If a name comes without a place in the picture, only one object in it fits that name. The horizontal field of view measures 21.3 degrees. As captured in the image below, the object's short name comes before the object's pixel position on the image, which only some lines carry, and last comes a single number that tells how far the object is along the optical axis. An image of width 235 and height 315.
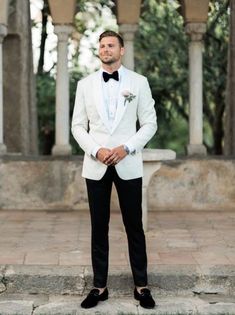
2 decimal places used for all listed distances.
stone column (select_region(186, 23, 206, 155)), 7.88
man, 3.92
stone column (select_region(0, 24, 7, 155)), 7.75
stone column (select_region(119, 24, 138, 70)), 7.80
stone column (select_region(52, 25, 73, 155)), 7.80
